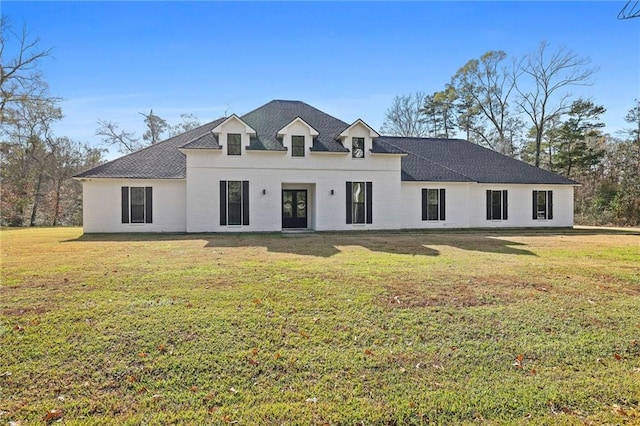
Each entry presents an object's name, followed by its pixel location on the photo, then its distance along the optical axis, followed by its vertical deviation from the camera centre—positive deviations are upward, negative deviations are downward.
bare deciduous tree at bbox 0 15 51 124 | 28.72 +10.97
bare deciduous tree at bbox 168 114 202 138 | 42.38 +9.57
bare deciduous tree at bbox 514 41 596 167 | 34.09 +12.00
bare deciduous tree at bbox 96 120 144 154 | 38.09 +7.46
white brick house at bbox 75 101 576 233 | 18.42 +1.23
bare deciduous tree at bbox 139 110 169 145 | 40.28 +8.84
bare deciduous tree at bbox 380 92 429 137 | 44.81 +11.03
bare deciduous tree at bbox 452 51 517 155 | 39.12 +12.24
